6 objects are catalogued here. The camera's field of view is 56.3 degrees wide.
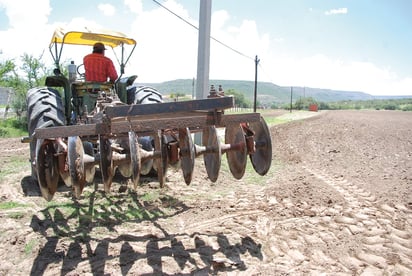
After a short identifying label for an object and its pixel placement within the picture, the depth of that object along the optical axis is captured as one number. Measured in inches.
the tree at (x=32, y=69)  807.7
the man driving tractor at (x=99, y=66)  202.2
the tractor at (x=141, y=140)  115.7
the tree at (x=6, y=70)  749.3
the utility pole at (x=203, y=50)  305.4
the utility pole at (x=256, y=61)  909.8
